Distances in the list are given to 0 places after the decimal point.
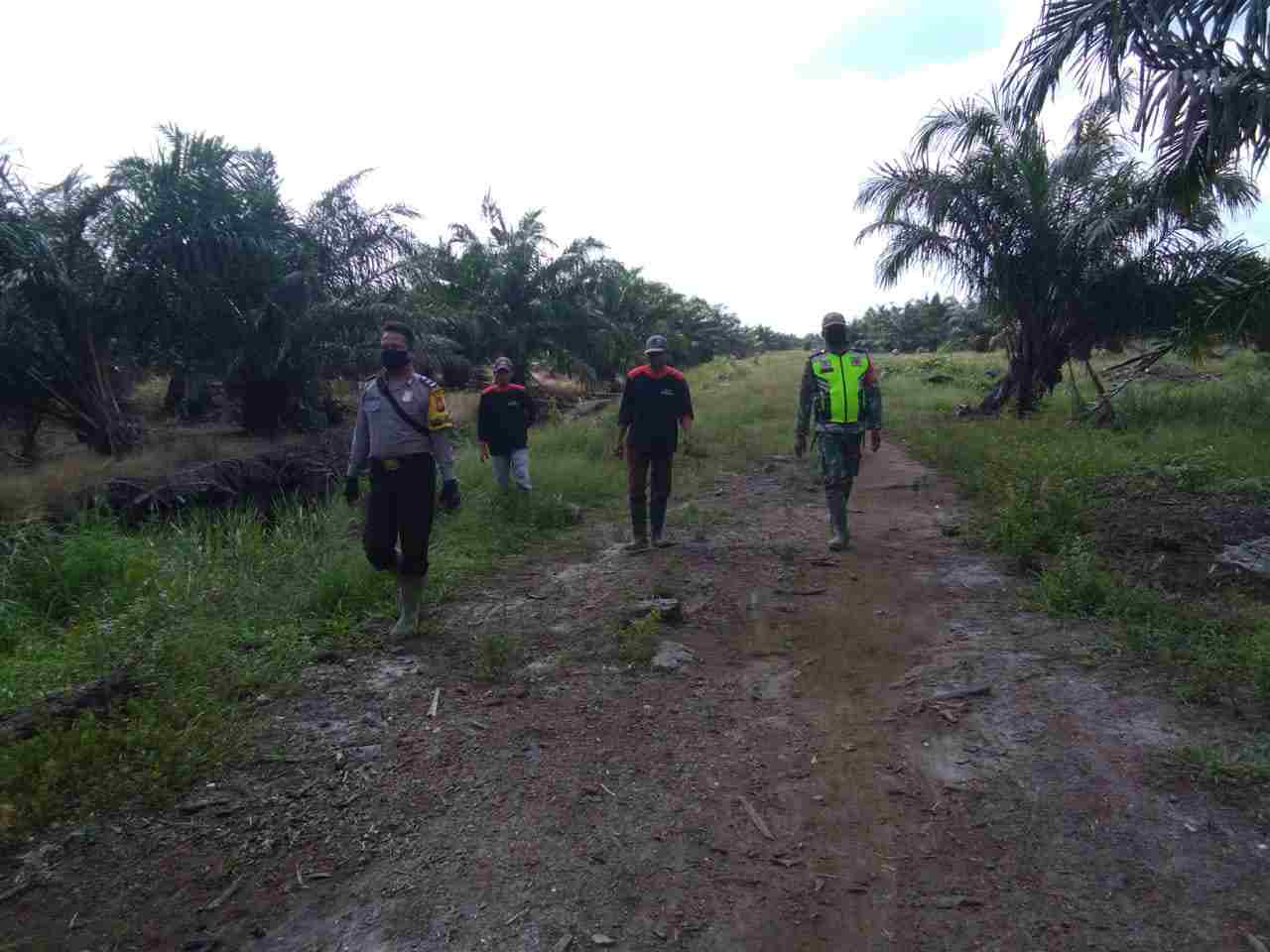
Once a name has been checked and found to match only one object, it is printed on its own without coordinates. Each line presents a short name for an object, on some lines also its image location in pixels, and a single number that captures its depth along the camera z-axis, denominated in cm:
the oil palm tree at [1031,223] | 1313
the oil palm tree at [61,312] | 1216
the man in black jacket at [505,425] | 848
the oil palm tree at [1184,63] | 705
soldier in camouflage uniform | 658
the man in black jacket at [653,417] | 688
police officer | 500
